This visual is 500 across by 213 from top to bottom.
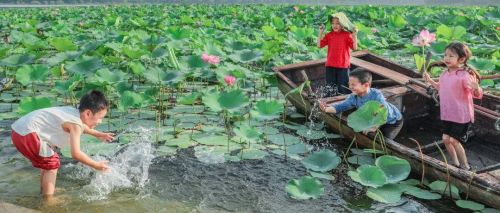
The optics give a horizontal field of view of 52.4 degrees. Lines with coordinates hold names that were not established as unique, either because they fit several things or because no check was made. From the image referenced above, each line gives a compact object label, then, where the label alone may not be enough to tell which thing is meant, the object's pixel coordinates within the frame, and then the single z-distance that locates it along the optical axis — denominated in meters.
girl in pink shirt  3.35
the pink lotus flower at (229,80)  4.72
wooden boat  3.08
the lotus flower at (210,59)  5.27
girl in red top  5.13
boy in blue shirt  3.94
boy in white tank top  3.03
